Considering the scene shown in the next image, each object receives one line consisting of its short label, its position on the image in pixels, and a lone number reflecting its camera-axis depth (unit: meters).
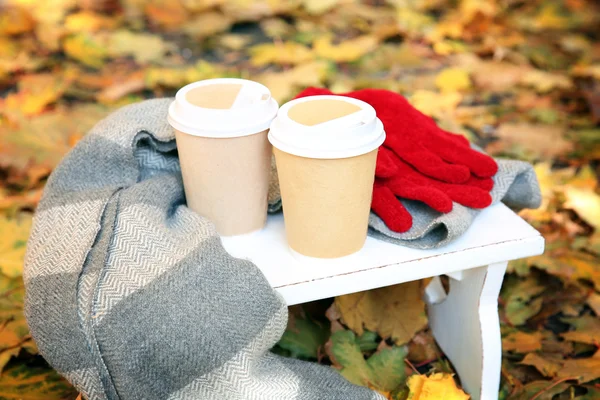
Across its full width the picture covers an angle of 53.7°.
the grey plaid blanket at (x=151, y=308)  0.74
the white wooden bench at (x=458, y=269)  0.85
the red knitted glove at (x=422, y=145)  0.95
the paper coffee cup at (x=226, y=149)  0.81
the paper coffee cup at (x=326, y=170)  0.76
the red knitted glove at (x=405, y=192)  0.91
